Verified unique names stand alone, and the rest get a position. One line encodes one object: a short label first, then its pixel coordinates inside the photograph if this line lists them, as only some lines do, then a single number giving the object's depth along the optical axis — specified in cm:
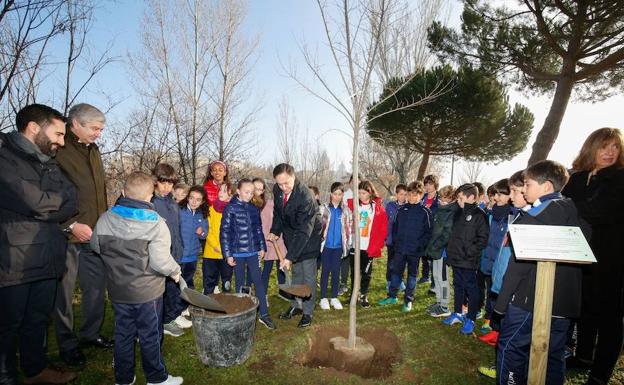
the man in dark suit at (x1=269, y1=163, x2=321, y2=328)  402
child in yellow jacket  477
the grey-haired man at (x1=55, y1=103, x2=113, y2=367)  311
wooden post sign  205
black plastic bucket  308
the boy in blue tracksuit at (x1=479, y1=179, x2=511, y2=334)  432
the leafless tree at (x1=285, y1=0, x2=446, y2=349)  336
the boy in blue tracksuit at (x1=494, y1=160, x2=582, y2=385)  248
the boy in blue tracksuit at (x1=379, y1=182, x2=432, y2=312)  500
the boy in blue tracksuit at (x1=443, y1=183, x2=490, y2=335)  423
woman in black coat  284
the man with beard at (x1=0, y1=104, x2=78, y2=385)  243
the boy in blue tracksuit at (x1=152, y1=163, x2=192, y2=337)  393
